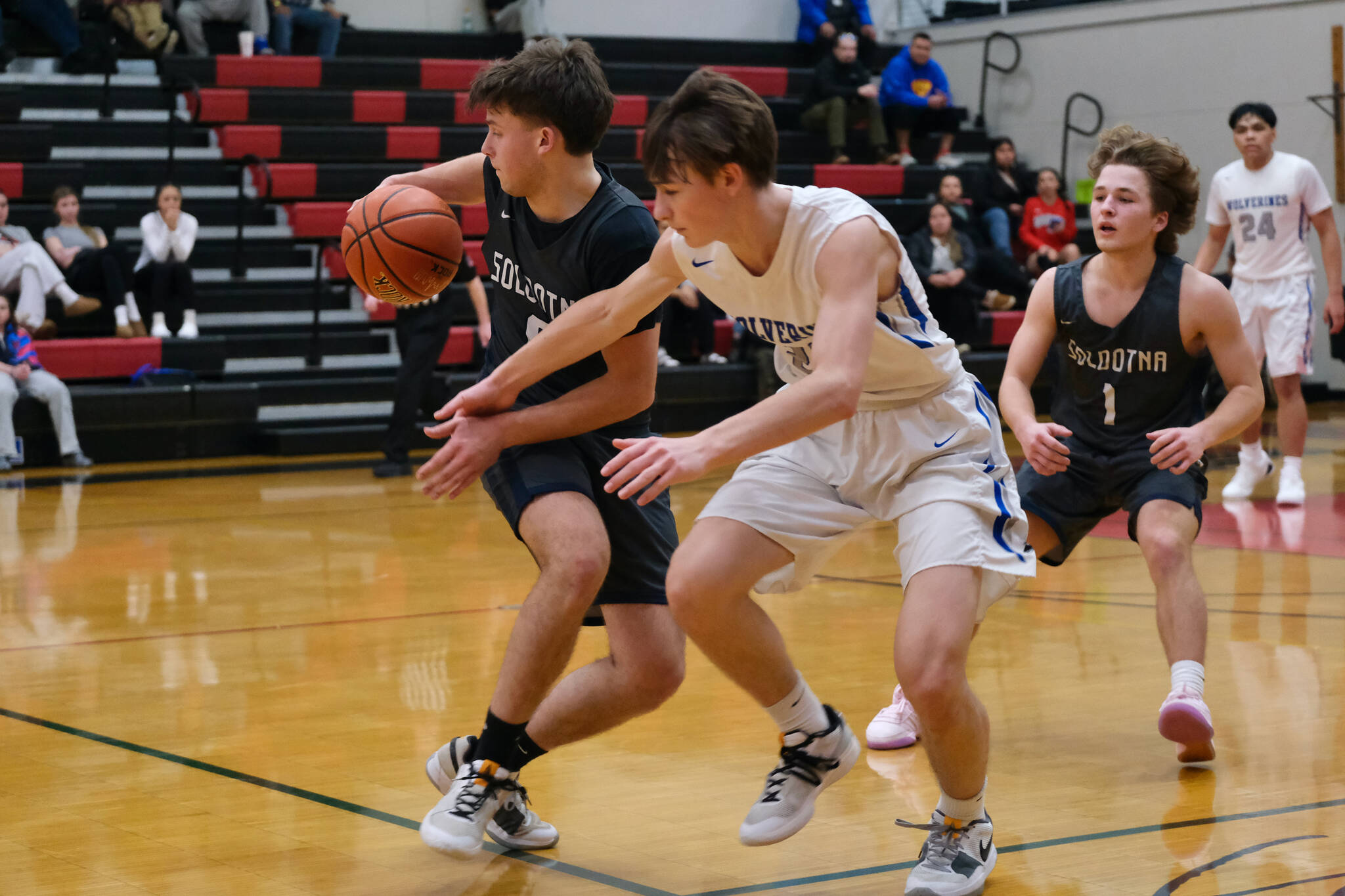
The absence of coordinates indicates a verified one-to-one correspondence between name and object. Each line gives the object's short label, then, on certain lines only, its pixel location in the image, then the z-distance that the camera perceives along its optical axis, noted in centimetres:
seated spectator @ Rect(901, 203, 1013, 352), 1269
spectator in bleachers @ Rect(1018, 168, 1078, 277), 1384
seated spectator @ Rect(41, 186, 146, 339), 1062
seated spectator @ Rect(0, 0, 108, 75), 1257
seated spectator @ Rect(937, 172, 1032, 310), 1325
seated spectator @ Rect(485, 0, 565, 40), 1457
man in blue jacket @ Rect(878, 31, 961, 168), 1503
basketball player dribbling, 302
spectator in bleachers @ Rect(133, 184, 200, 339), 1087
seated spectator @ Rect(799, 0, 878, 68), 1551
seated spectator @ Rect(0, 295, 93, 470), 968
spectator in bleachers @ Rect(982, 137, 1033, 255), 1374
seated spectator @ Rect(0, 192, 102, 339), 1018
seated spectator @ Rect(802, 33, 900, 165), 1448
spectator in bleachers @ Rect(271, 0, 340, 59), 1344
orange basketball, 347
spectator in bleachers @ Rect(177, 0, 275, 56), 1302
